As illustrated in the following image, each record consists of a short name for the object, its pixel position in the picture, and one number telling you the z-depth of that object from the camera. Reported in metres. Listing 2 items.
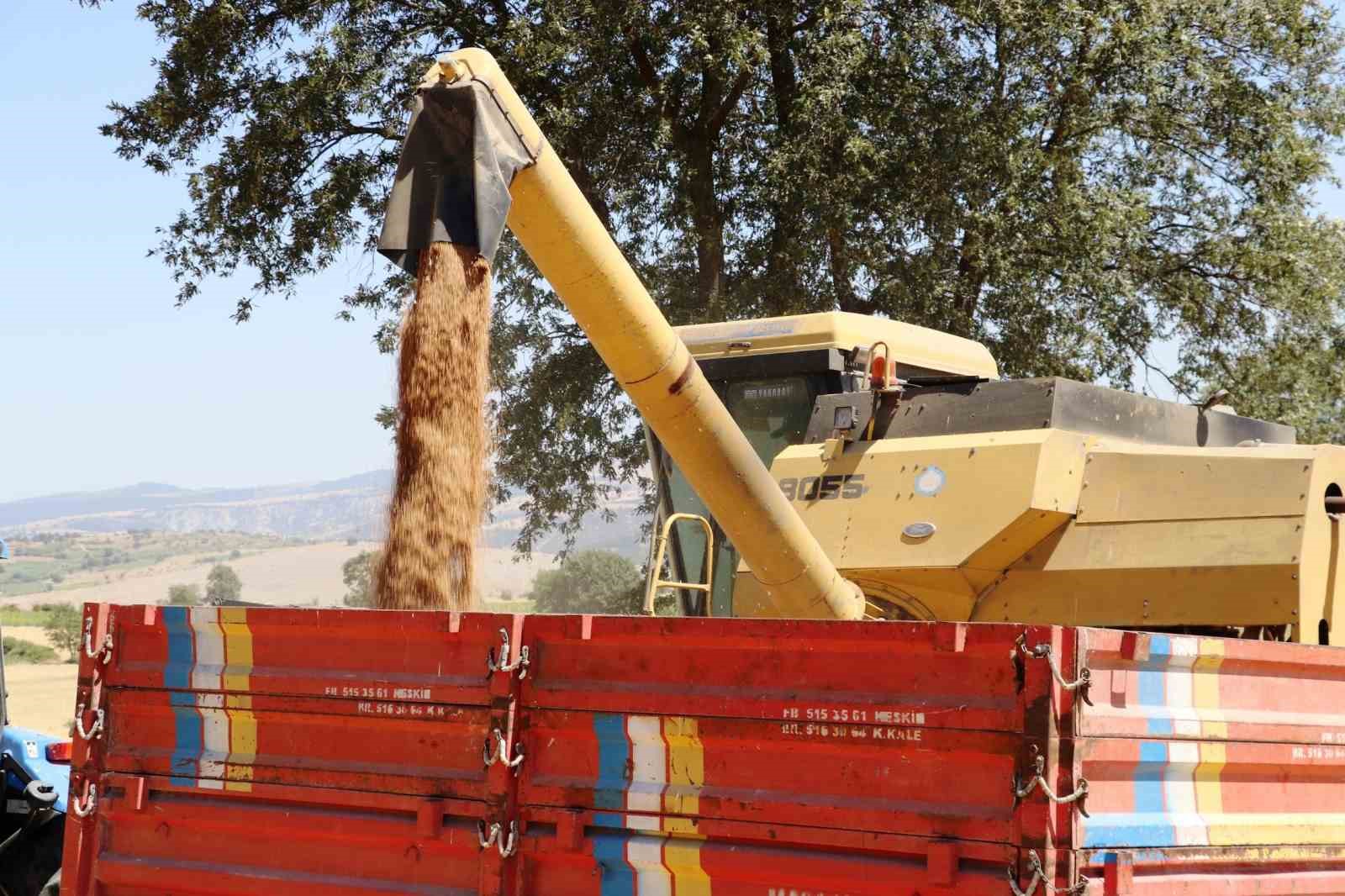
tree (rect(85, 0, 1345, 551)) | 16.62
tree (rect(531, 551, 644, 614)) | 48.19
